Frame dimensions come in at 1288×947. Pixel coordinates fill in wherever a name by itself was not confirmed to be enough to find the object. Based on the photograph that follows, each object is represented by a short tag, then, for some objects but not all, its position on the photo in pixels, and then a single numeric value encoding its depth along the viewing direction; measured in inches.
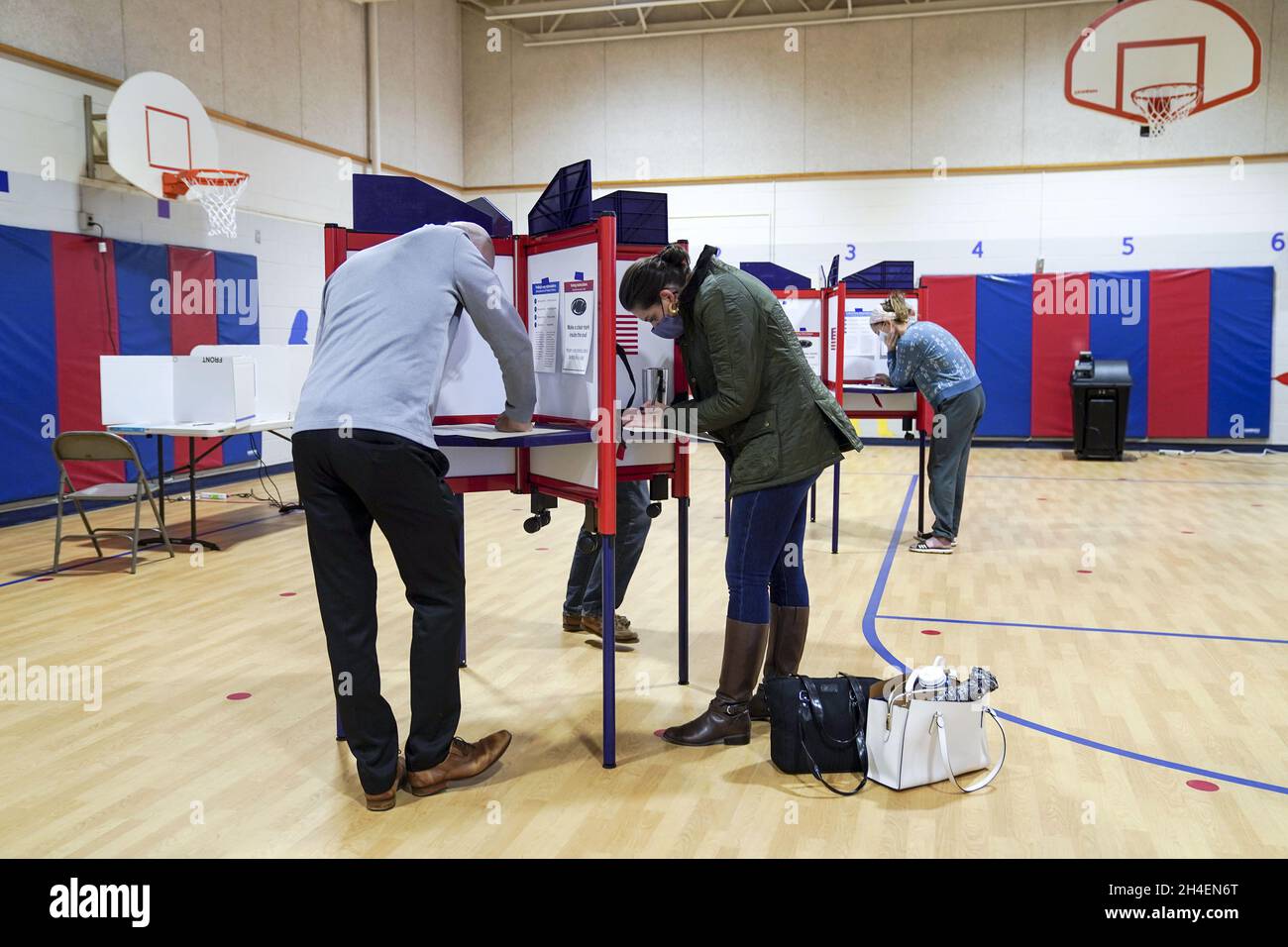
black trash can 420.8
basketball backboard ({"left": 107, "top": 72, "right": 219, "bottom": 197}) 293.0
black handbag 115.8
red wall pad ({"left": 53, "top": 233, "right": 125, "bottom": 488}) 289.9
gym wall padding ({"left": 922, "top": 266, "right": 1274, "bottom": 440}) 441.1
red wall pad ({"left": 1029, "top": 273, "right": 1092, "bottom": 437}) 455.8
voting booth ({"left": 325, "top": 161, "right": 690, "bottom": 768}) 115.5
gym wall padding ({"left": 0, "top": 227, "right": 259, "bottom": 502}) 276.7
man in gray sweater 99.4
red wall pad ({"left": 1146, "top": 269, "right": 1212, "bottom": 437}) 443.5
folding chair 218.8
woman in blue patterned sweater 234.8
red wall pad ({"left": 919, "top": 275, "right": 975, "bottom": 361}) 468.1
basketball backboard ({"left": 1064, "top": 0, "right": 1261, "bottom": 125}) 316.5
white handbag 111.0
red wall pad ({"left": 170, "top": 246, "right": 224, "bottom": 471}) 329.7
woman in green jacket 115.1
